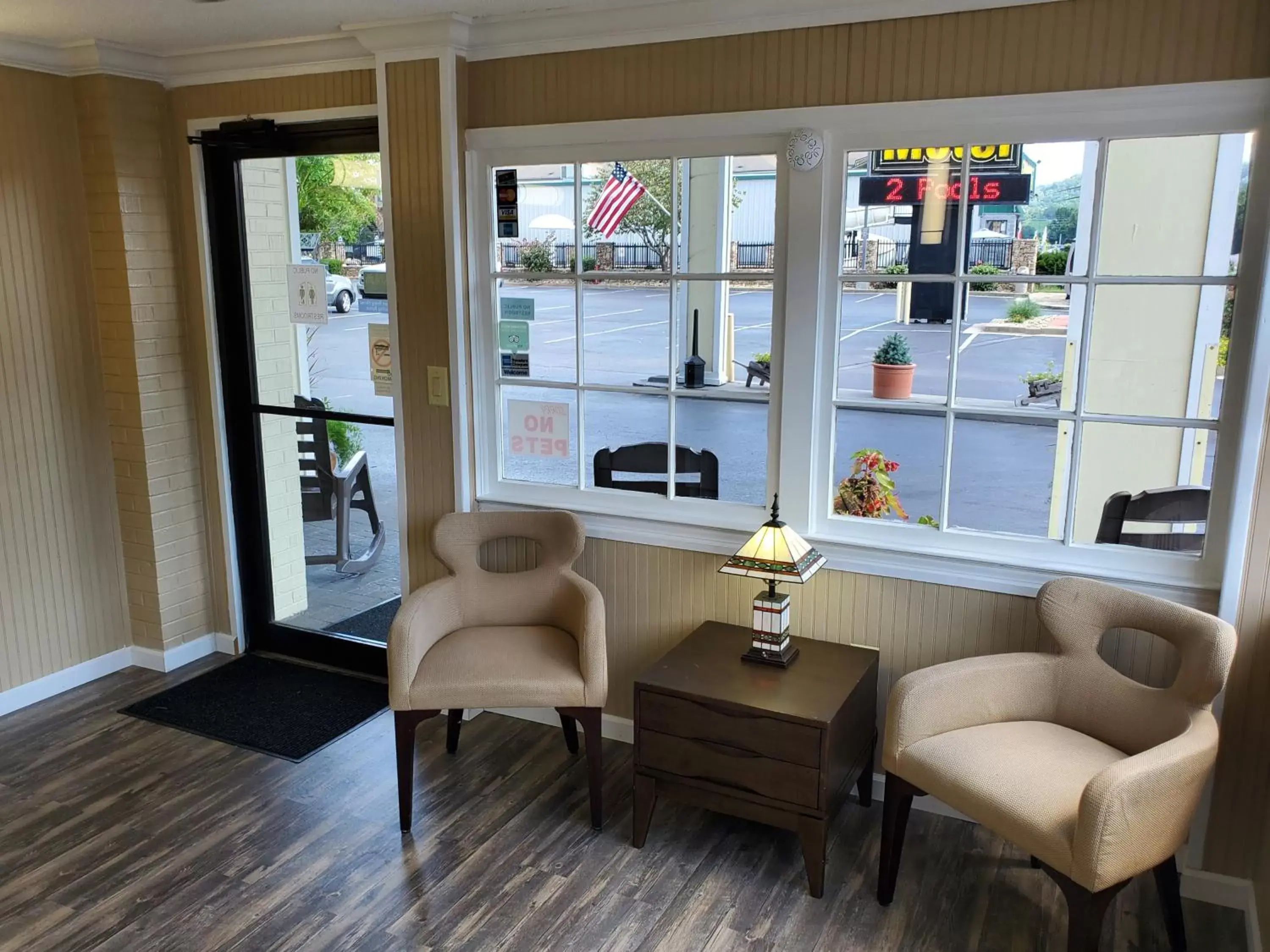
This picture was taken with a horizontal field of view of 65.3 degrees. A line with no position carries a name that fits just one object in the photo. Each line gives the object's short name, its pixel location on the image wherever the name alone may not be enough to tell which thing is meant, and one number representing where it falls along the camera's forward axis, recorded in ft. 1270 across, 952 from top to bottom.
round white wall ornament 9.36
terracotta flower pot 9.62
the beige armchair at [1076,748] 7.02
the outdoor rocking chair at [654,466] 10.82
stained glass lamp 9.20
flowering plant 9.99
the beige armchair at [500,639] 9.59
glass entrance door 12.23
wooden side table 8.49
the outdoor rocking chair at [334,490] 13.19
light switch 11.43
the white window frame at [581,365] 10.13
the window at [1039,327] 8.54
